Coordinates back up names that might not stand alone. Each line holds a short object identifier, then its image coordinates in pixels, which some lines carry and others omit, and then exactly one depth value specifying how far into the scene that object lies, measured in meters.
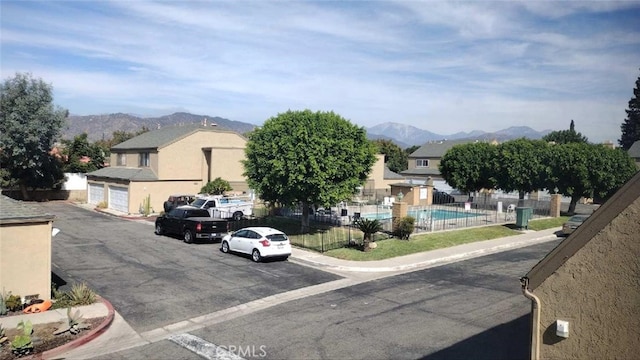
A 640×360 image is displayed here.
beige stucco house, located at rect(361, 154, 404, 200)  53.58
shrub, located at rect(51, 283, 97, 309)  14.46
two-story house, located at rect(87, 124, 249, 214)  40.44
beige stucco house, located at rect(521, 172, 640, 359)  6.75
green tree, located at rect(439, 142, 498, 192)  47.84
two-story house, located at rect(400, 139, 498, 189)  69.94
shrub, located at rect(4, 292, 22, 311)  13.66
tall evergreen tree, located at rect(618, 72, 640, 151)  99.19
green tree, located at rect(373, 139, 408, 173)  87.44
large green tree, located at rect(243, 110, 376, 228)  25.45
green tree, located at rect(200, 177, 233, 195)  40.34
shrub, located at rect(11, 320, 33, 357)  10.70
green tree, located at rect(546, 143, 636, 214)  41.06
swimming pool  35.09
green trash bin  32.03
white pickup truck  33.22
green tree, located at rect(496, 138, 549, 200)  43.94
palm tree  23.06
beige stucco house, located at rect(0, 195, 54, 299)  14.18
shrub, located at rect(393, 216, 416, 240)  25.09
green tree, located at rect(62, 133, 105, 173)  52.31
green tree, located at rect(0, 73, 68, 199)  45.06
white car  21.23
